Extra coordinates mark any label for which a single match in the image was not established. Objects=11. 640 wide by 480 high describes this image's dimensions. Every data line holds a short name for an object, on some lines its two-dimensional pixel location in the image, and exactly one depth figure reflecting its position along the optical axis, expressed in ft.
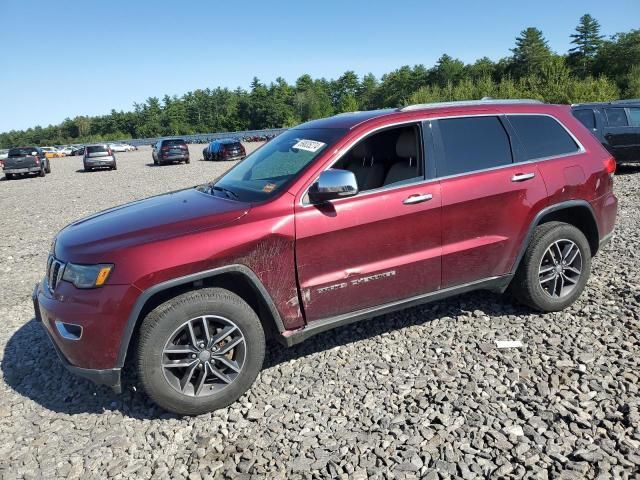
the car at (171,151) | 91.04
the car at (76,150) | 208.68
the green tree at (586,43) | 230.27
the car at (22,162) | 78.74
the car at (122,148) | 212.64
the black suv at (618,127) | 39.27
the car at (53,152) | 206.69
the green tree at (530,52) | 250.98
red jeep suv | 9.80
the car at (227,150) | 91.81
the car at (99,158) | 88.63
